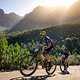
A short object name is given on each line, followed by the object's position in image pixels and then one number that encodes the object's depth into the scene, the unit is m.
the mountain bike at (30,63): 4.04
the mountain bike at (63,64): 5.37
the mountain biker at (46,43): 4.18
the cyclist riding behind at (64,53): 5.32
